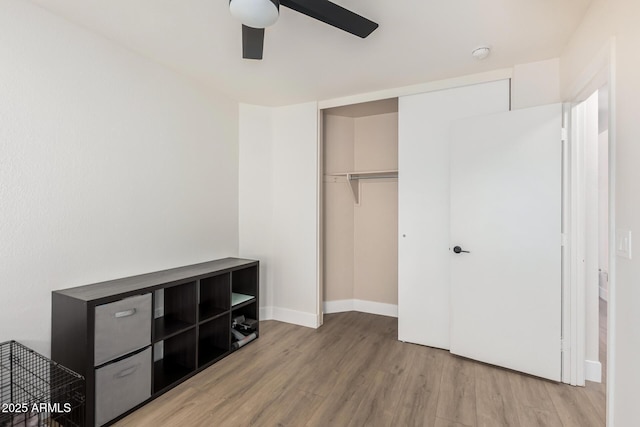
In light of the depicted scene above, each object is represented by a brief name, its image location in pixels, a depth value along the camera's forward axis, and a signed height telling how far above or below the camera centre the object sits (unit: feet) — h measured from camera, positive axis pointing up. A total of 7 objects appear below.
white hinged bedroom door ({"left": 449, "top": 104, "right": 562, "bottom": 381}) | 7.18 -0.61
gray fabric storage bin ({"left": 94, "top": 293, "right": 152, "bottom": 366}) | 5.61 -2.26
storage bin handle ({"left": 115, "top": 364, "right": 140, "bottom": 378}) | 5.90 -3.17
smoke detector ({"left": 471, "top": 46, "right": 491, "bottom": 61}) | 7.06 +3.85
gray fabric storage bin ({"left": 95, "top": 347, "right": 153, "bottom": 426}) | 5.61 -3.40
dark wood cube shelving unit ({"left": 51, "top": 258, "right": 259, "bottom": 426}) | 5.50 -2.50
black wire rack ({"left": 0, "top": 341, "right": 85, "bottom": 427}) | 4.87 -3.09
